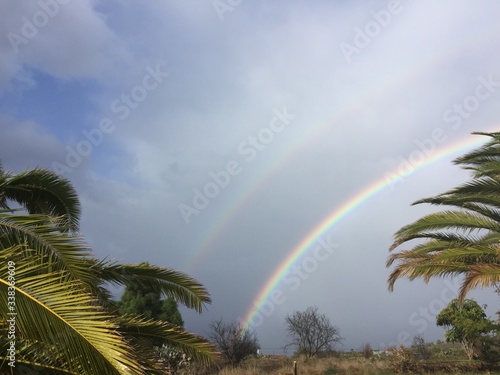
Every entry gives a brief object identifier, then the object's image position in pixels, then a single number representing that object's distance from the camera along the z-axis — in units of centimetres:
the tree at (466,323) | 2440
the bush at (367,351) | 2943
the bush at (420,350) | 2645
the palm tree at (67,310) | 384
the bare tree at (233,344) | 2692
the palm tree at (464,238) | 1148
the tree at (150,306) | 2668
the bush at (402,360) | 2205
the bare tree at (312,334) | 3112
